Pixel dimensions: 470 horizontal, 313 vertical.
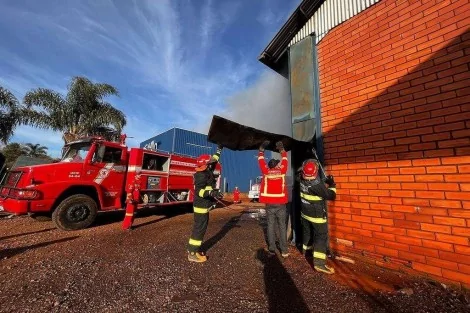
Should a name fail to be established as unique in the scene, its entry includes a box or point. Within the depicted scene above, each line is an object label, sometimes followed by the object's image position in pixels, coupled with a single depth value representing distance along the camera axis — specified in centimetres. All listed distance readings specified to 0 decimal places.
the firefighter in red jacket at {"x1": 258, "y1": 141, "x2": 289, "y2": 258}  496
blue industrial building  2208
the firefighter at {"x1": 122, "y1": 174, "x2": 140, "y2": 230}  726
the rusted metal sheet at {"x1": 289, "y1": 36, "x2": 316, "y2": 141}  521
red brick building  332
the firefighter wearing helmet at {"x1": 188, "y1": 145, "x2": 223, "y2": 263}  460
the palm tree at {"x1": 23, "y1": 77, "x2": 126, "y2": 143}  1484
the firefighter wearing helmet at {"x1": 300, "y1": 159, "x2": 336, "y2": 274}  405
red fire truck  686
